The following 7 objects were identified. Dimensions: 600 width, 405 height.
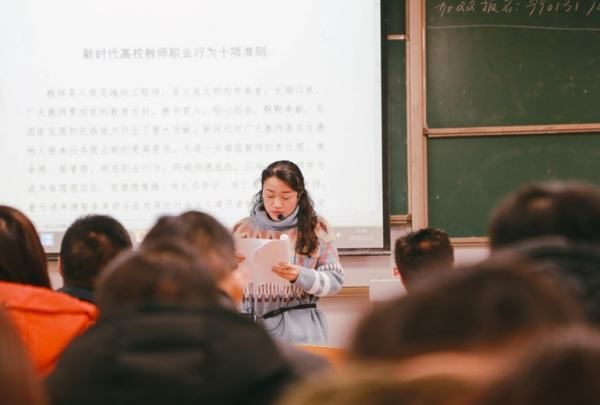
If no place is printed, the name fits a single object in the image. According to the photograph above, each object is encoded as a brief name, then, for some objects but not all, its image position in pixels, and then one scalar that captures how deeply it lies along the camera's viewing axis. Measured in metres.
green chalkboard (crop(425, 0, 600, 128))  6.06
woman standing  5.13
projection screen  6.03
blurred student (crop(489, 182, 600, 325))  2.38
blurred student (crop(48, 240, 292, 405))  2.47
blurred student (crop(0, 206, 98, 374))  3.87
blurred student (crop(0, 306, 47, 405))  1.53
